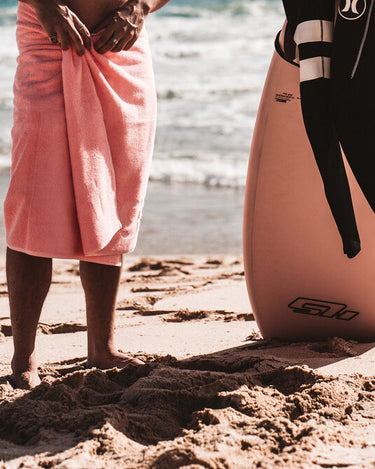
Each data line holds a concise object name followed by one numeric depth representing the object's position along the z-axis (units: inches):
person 124.8
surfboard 141.1
